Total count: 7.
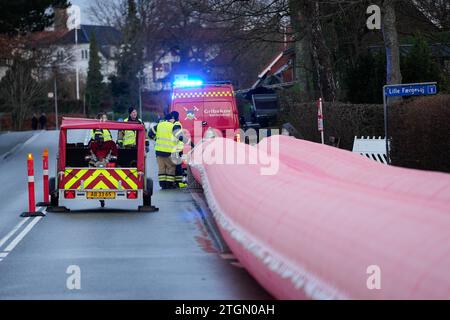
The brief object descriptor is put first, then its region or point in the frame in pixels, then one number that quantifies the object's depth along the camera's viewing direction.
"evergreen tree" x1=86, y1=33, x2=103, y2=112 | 110.81
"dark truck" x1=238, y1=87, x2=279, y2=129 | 51.03
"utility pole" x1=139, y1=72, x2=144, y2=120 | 89.05
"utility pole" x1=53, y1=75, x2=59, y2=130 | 98.56
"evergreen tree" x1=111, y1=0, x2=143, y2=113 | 95.62
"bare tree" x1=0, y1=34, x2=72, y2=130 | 92.56
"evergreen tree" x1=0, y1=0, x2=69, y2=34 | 50.76
